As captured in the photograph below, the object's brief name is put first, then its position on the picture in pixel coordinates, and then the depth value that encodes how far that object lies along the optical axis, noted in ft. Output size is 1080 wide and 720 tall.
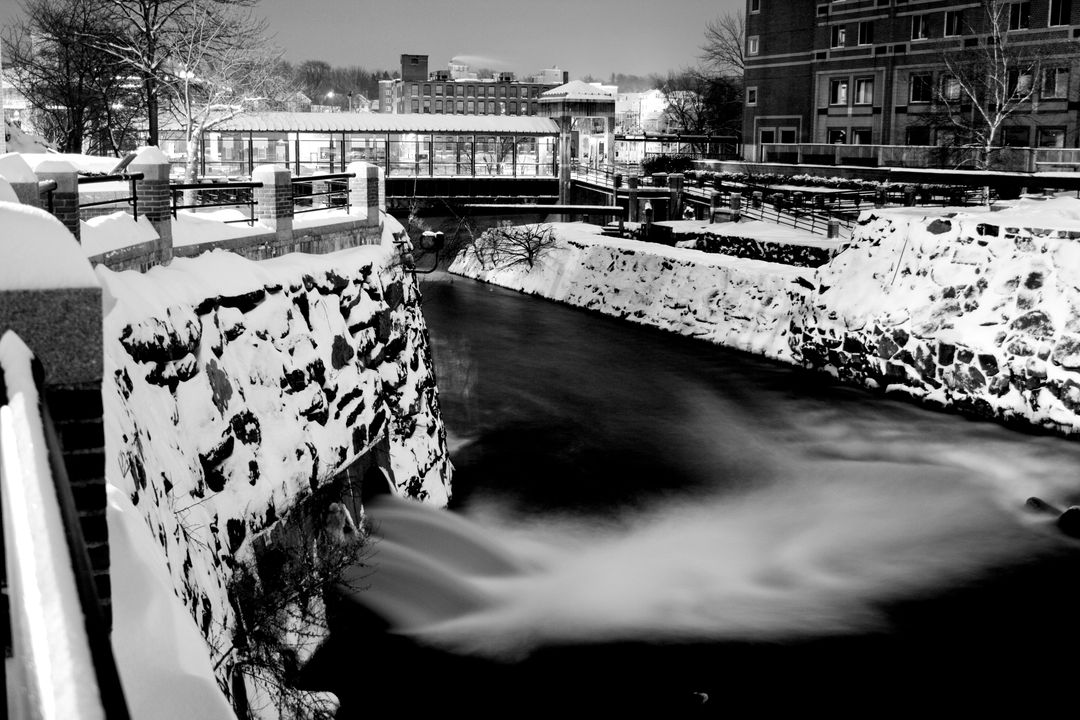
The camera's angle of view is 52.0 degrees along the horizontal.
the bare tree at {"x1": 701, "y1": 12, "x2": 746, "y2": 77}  320.91
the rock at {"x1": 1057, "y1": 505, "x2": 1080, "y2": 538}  64.59
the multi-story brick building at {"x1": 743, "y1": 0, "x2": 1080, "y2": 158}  169.89
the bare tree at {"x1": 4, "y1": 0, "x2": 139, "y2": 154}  129.80
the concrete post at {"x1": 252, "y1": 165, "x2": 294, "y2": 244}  57.41
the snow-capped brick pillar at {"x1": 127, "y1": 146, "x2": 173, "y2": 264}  47.42
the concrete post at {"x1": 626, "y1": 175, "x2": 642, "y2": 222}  159.53
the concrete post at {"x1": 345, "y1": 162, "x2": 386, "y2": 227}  68.13
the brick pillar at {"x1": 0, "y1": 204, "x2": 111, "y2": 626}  13.91
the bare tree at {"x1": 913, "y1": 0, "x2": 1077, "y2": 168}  167.63
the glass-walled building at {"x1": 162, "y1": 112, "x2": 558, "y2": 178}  183.21
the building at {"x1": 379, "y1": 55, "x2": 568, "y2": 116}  523.70
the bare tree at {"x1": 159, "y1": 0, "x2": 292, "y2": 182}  118.11
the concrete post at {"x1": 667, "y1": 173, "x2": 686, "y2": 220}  161.79
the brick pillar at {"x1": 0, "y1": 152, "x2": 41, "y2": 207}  35.01
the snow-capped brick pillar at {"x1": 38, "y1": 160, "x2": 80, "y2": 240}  39.40
